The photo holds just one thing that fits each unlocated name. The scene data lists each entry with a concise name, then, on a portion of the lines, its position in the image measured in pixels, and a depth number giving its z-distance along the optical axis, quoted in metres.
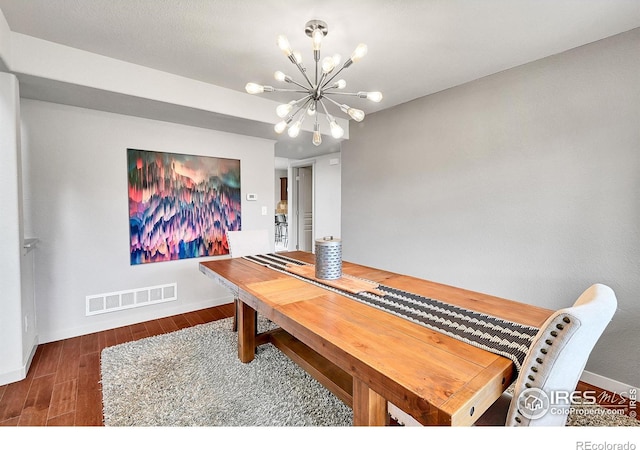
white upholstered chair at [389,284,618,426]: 0.77
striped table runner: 0.98
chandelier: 1.53
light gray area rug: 1.64
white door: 6.12
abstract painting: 2.97
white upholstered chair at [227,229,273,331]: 2.71
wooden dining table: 0.76
